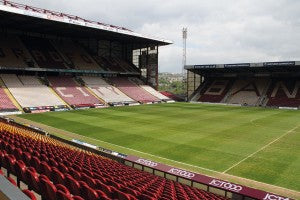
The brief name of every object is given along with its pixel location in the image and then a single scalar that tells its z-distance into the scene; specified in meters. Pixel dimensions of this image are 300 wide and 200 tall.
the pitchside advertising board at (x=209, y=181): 10.91
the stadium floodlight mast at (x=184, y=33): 93.12
